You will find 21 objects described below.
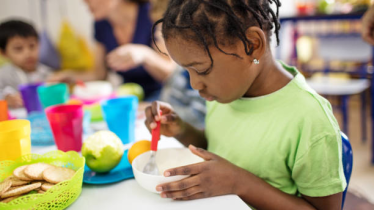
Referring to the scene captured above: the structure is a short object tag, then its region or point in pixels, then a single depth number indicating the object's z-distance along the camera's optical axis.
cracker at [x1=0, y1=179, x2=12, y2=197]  0.55
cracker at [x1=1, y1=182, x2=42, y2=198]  0.54
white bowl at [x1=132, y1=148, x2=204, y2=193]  0.70
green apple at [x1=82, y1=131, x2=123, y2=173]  0.69
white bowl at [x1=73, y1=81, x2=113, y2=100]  1.38
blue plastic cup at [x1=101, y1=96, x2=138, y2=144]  0.92
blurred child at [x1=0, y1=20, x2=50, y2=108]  1.95
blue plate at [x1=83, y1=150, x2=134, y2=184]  0.67
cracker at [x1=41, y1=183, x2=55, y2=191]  0.56
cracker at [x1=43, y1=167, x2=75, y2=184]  0.58
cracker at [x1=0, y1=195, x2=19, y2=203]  0.53
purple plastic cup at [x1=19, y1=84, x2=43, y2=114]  1.29
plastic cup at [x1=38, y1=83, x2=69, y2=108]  1.17
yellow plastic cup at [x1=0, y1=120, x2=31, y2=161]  0.68
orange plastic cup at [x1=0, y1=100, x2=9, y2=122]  0.95
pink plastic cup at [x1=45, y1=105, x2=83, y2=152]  0.82
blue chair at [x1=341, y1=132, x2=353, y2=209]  0.73
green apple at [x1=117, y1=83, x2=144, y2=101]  1.40
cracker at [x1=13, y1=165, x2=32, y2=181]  0.58
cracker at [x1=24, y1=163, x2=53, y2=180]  0.58
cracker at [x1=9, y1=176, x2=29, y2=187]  0.57
